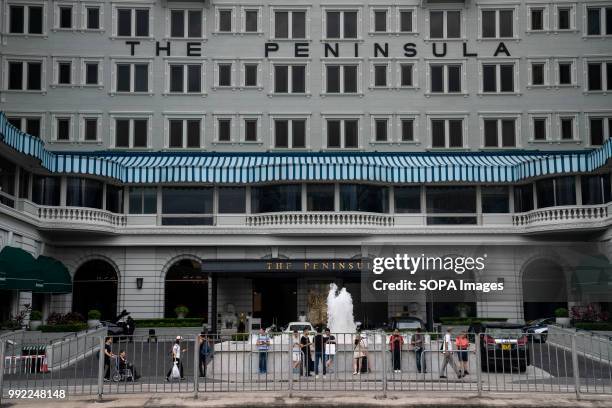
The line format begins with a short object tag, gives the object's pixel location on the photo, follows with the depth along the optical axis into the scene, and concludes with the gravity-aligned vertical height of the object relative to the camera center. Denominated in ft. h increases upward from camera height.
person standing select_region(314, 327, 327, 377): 75.77 -5.25
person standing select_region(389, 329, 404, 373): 85.81 -5.58
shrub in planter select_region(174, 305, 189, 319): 152.56 -2.42
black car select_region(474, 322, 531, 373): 80.64 -5.91
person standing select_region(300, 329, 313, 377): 78.26 -5.33
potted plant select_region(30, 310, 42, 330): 127.85 -3.25
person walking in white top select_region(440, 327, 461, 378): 79.10 -6.47
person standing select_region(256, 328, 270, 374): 85.28 -5.53
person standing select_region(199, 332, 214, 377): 84.12 -6.46
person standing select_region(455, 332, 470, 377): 80.93 -5.56
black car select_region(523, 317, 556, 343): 139.23 -5.34
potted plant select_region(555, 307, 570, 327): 140.26 -3.87
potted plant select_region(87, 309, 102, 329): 142.07 -3.40
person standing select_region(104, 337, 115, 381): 75.17 -6.25
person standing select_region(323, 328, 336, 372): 79.30 -5.26
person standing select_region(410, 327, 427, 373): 83.36 -5.42
